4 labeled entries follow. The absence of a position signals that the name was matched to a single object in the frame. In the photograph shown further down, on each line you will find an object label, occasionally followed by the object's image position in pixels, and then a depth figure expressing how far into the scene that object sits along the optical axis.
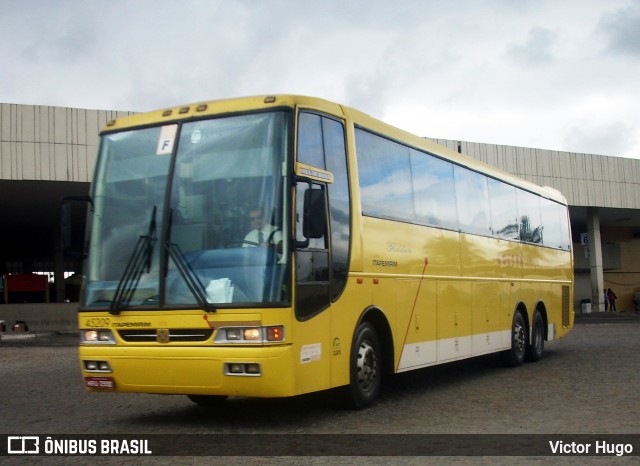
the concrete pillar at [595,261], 46.09
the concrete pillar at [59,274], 46.34
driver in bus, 8.42
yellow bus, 8.37
